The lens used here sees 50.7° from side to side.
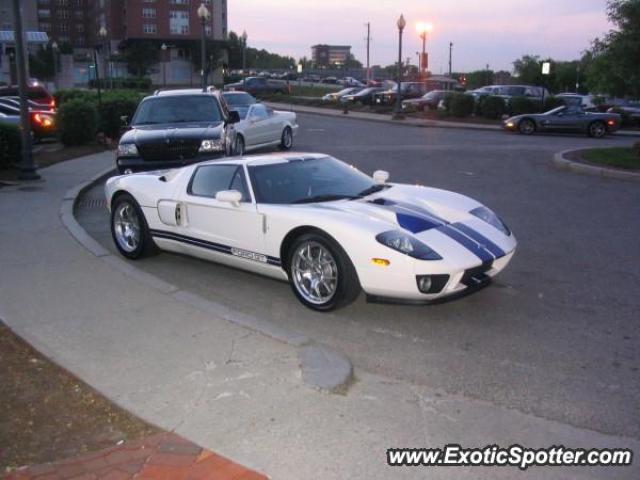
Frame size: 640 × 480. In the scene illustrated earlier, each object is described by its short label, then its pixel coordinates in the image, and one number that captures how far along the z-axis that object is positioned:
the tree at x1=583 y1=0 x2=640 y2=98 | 15.47
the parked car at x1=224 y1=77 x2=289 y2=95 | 54.12
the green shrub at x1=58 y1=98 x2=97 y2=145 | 19.16
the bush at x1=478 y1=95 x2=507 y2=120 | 32.31
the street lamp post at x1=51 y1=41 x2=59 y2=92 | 62.03
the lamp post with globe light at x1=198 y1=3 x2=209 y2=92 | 26.43
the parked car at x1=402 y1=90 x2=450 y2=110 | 38.41
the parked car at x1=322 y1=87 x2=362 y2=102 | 46.01
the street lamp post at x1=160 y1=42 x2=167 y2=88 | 87.73
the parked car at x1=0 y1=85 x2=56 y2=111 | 25.65
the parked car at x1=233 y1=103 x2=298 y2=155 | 16.14
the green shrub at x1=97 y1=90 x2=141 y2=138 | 21.80
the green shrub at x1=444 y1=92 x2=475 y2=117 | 33.16
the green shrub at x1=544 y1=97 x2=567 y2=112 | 31.72
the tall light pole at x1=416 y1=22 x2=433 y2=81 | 64.78
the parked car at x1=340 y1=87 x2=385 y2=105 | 43.56
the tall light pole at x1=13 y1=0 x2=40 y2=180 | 12.61
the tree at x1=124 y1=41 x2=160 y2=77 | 90.44
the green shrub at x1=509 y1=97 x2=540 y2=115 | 31.67
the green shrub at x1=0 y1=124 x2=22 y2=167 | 13.89
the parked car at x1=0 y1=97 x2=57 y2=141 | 20.44
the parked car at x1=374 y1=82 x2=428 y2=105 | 41.91
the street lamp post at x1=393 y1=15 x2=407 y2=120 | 32.75
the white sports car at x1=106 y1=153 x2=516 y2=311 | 5.22
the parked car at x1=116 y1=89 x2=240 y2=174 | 12.12
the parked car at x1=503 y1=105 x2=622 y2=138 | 25.27
